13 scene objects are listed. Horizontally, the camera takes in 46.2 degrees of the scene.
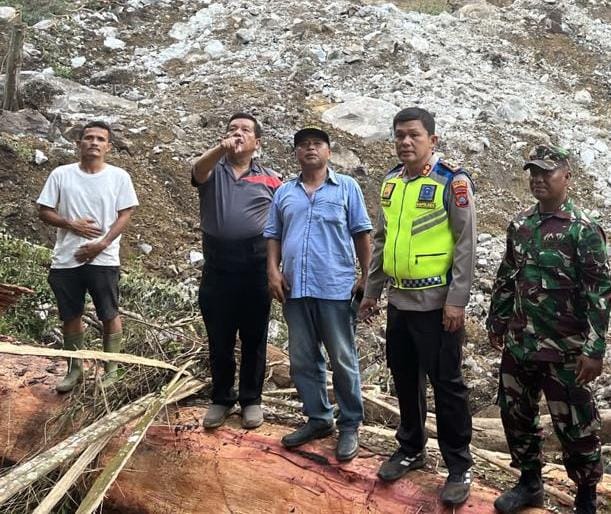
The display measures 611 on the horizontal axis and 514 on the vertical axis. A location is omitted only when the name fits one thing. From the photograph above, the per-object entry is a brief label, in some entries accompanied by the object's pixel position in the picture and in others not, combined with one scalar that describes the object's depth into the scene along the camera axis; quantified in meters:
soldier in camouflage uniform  2.52
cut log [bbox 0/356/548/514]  2.93
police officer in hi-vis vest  2.75
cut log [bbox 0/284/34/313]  3.71
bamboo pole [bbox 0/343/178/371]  3.15
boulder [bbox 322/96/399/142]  9.50
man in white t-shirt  3.78
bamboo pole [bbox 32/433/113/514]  2.88
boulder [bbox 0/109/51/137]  8.23
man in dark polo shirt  3.35
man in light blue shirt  3.13
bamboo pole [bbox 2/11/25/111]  8.56
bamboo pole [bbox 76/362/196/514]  2.87
